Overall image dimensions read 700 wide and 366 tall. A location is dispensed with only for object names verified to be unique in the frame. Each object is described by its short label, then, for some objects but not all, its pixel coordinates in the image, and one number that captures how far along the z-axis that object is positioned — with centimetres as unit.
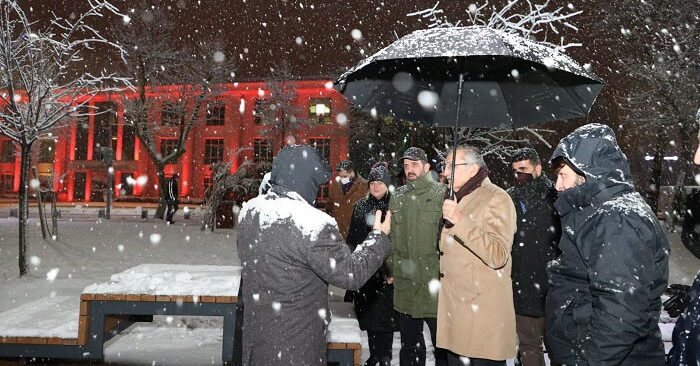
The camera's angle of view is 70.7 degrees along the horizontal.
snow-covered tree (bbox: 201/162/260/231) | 1577
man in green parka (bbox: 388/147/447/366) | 409
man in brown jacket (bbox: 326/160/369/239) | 670
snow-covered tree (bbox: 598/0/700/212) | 1590
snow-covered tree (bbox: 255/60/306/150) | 3997
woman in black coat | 481
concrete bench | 430
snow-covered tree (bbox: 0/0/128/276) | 873
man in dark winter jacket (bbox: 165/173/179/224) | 2000
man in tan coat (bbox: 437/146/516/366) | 312
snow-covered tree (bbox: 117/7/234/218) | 2656
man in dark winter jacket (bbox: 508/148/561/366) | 426
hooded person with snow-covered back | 254
